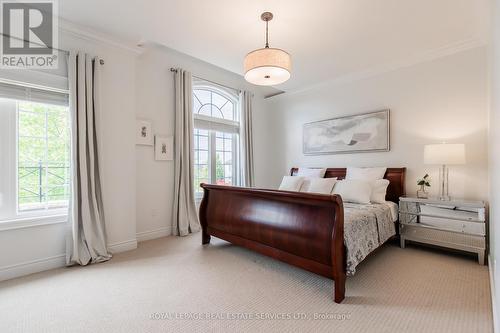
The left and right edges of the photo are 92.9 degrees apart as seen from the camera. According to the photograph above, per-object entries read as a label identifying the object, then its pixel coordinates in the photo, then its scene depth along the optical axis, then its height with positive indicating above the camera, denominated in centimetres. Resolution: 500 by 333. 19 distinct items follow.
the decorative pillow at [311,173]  424 -14
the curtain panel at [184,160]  372 +9
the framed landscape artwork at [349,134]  377 +53
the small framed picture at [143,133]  341 +49
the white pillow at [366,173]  361 -13
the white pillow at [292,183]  384 -30
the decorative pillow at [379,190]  328 -36
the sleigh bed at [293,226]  193 -62
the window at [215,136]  425 +57
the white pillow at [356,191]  317 -36
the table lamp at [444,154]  277 +12
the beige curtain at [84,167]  260 -1
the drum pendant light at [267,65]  216 +92
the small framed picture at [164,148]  361 +28
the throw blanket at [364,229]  201 -65
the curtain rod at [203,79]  376 +153
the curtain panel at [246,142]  477 +47
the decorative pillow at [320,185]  356 -31
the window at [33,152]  238 +16
